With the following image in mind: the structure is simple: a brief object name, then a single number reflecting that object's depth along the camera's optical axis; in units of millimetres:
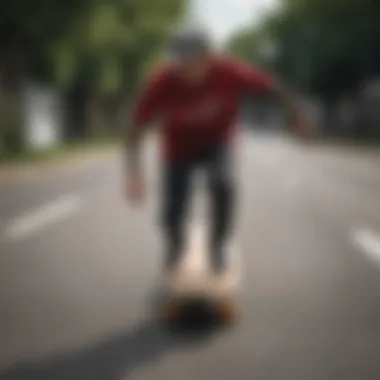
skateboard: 5301
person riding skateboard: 4777
